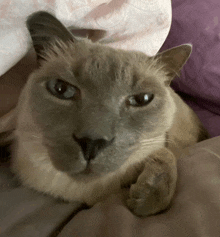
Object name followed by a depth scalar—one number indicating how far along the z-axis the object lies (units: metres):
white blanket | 0.16
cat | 0.14
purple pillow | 0.26
